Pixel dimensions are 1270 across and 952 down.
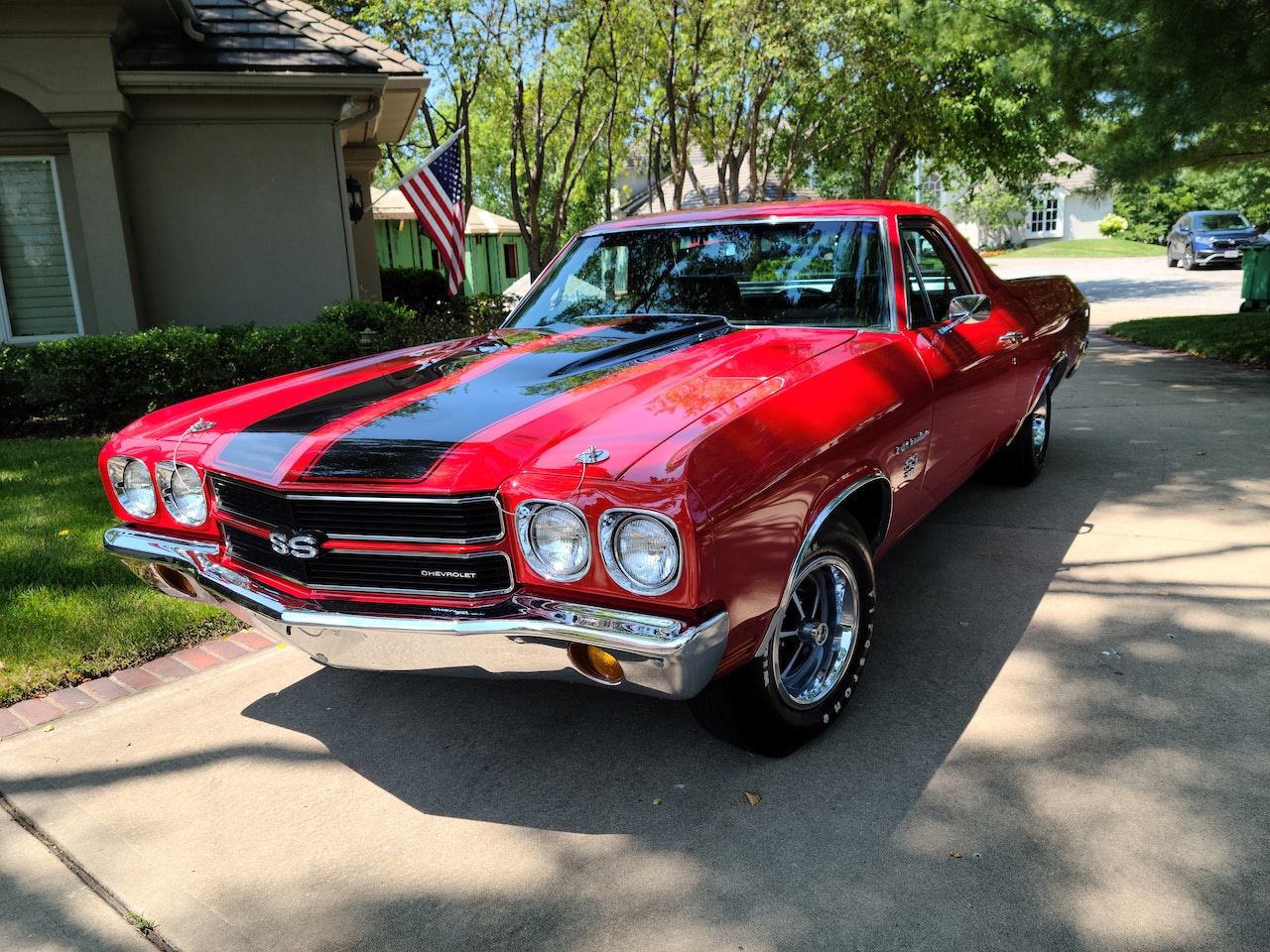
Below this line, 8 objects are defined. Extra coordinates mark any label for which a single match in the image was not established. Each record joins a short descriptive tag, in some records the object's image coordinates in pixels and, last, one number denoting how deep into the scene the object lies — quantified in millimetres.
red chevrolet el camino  2410
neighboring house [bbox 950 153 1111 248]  53219
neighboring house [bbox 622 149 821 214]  33094
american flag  10473
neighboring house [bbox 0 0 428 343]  8727
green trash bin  14242
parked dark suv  26297
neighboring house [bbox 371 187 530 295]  26562
